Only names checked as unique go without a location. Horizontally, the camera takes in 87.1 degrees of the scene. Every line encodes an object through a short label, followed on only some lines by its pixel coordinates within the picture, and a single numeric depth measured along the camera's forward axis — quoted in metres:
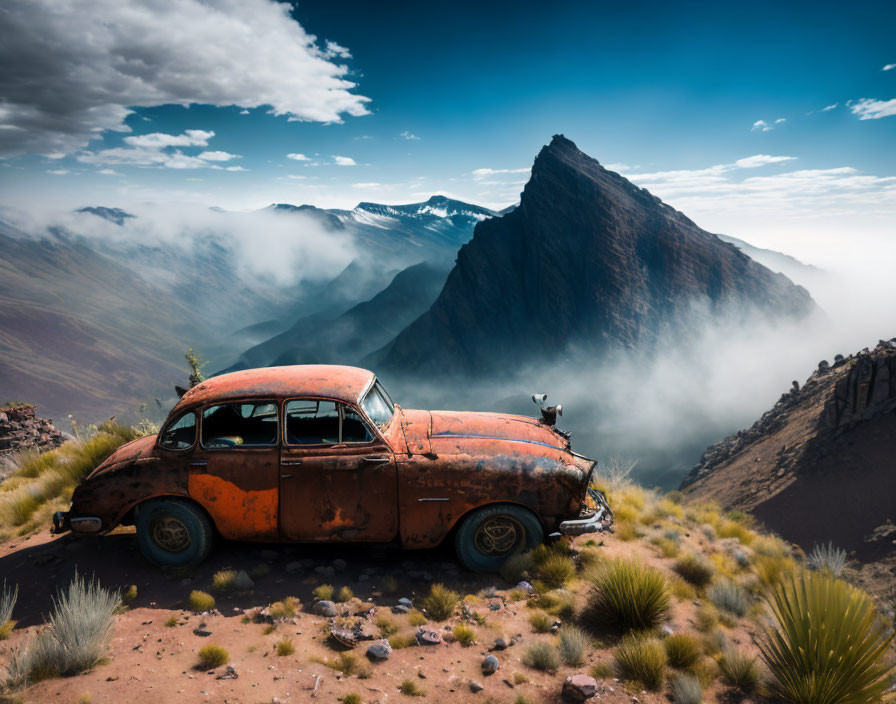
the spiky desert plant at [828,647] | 3.07
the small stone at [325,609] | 4.18
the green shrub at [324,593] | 4.33
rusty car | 4.54
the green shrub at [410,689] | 3.30
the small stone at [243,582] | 4.45
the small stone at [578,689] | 3.29
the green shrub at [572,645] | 3.71
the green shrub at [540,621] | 4.09
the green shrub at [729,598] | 4.53
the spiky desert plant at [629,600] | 4.16
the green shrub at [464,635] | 3.86
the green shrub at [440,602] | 4.17
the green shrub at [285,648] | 3.66
